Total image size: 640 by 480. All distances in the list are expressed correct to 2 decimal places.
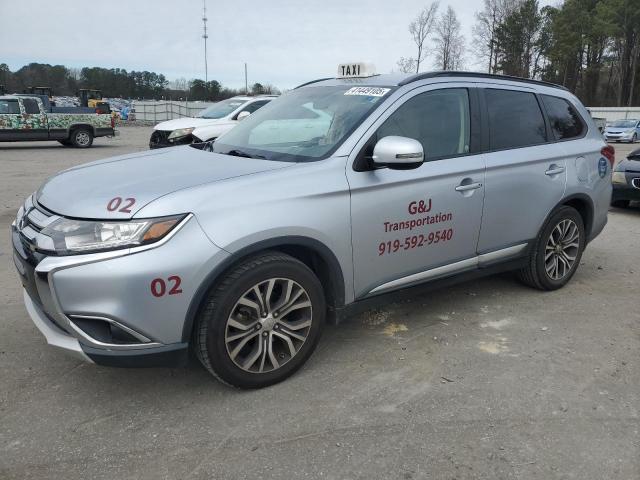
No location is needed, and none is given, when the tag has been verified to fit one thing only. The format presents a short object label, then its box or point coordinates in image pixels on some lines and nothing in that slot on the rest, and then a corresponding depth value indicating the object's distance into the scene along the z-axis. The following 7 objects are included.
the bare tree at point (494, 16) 59.41
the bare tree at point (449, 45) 48.84
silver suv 2.59
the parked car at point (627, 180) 8.32
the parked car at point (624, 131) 27.23
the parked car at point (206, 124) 11.02
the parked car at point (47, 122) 17.92
